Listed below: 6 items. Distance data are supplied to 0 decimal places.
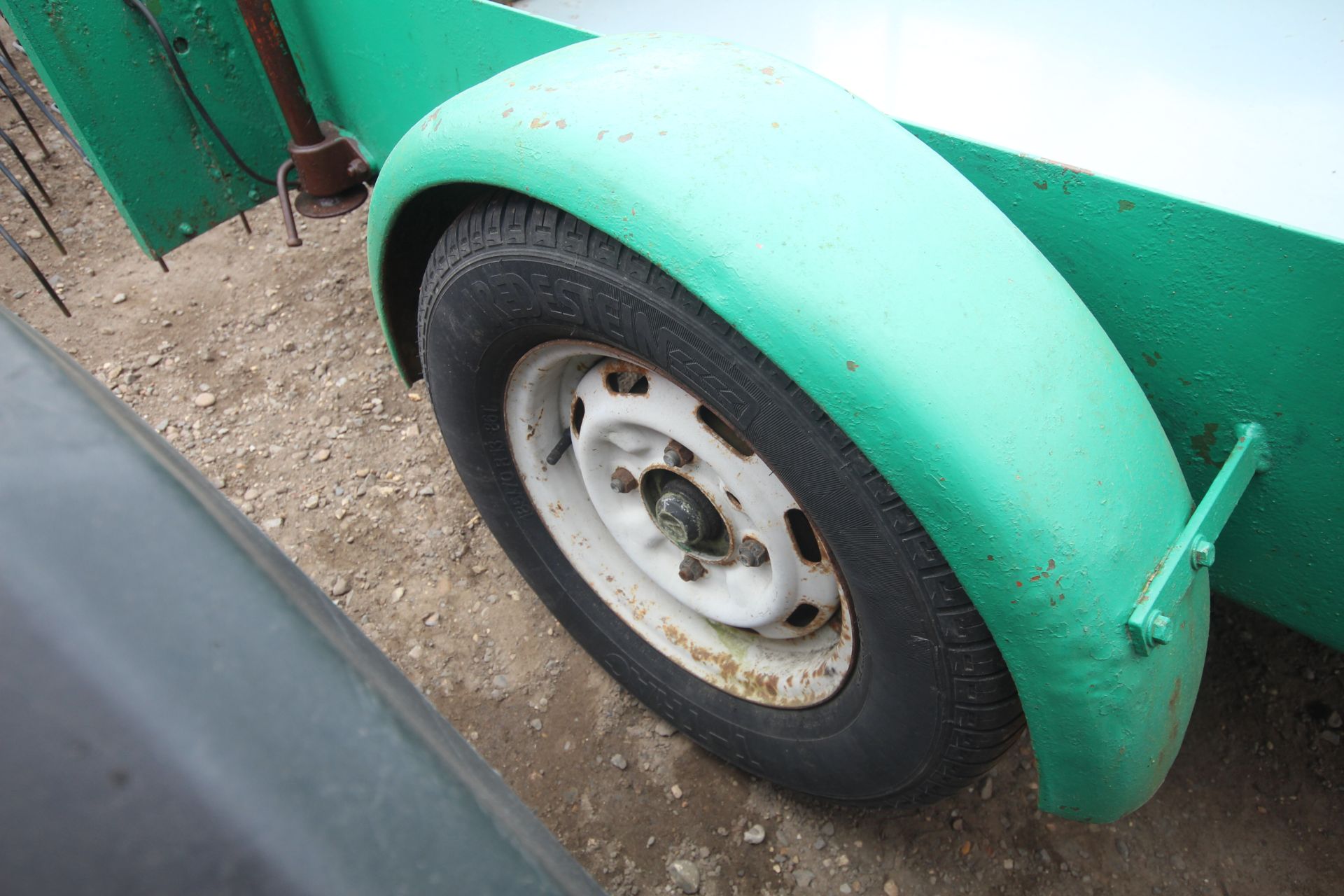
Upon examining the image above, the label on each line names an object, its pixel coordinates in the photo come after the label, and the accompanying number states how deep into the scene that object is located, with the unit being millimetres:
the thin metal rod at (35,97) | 2422
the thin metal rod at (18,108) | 3119
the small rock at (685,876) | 1578
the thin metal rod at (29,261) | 2172
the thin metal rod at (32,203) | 2258
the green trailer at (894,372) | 855
